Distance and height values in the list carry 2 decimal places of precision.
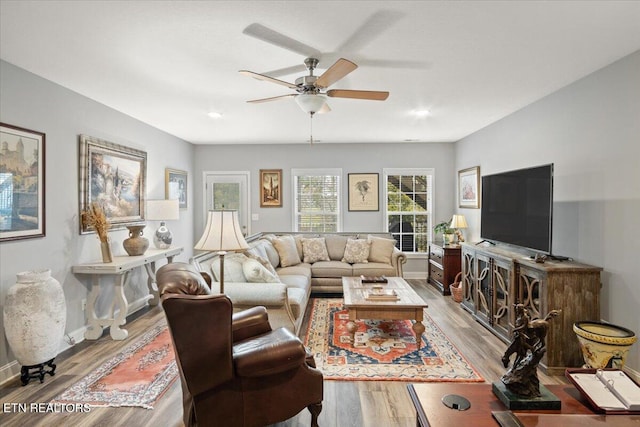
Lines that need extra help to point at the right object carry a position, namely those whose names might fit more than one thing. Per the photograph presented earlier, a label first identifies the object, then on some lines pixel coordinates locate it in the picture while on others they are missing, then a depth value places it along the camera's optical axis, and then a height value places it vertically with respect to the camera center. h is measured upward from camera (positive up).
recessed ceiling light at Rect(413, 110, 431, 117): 4.20 +1.21
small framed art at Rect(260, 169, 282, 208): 6.49 +0.39
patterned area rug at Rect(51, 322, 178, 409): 2.44 -1.37
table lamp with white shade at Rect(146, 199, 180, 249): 4.64 -0.08
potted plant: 5.48 -0.35
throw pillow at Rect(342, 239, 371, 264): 5.32 -0.67
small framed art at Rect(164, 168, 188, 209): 5.44 +0.38
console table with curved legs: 3.40 -0.90
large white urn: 2.57 -0.85
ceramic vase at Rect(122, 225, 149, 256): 3.92 -0.40
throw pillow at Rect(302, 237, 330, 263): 5.38 -0.67
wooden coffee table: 3.25 -0.97
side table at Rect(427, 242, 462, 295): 5.25 -0.86
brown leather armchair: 1.72 -0.86
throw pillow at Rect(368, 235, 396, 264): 5.29 -0.64
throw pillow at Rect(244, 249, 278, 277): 3.63 -0.57
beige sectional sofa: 3.04 -0.72
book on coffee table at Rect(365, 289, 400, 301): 3.37 -0.88
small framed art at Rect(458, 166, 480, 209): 5.36 +0.37
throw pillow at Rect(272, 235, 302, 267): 5.07 -0.64
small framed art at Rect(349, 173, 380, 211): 6.44 +0.27
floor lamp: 2.50 -0.20
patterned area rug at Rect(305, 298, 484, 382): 2.79 -1.35
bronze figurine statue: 1.50 -0.64
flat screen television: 3.04 +0.02
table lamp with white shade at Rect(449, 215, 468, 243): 5.43 -0.23
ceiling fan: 2.59 +0.92
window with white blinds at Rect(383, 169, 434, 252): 6.48 +0.01
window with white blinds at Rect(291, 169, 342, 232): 6.52 +0.15
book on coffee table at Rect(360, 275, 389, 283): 4.17 -0.87
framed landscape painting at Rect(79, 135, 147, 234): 3.63 +0.34
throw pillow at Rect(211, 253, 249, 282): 3.28 -0.59
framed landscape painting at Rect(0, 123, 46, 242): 2.71 +0.20
